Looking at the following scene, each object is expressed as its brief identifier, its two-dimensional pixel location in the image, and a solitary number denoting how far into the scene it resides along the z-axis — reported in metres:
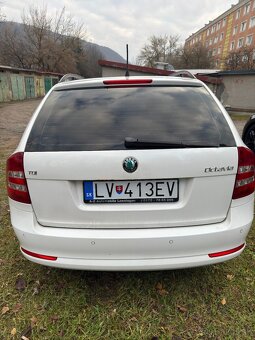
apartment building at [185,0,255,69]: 46.24
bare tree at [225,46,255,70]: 35.53
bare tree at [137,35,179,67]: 51.69
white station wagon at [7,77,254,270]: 1.69
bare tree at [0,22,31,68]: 42.56
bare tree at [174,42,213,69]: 44.44
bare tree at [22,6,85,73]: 42.22
